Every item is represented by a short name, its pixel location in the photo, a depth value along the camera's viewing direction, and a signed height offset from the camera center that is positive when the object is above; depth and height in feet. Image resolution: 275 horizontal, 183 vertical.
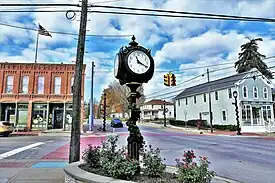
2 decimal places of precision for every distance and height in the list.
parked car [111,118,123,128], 144.15 -5.86
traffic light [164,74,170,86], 61.76 +8.52
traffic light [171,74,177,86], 62.83 +8.67
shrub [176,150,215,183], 13.28 -3.34
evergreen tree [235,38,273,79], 165.17 +38.71
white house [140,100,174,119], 278.26 +3.93
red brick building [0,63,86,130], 97.55 +8.06
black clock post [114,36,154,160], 17.84 +3.06
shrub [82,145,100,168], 18.68 -3.46
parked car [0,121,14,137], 75.09 -4.81
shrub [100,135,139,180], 14.80 -3.26
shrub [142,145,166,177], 15.85 -3.36
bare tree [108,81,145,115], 202.46 +17.05
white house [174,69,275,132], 111.45 +5.63
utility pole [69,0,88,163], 21.93 +2.05
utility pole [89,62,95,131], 95.45 +7.69
